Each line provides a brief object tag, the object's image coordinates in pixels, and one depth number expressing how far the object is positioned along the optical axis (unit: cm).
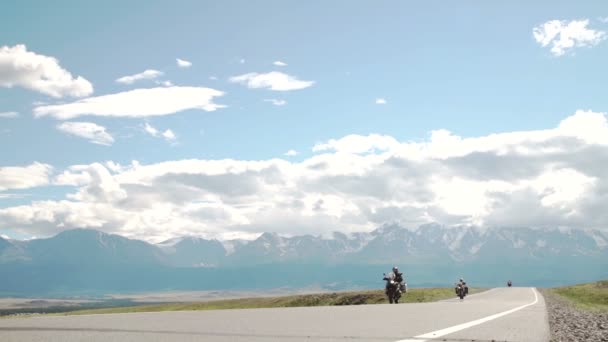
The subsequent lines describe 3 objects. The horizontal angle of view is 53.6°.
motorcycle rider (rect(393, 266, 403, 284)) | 4260
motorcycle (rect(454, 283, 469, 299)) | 5899
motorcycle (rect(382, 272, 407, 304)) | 4197
